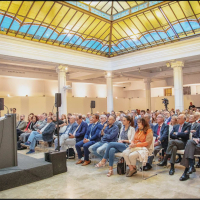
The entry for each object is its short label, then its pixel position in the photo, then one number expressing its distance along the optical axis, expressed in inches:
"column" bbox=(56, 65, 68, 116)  512.7
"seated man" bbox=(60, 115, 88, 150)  240.4
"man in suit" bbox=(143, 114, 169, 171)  198.0
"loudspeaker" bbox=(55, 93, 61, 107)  225.7
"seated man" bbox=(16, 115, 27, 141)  350.9
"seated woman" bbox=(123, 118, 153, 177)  173.6
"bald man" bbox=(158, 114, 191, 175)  182.2
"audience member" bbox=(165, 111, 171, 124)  305.6
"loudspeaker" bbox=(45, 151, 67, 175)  188.3
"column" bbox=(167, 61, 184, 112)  489.1
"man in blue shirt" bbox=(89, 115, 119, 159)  204.1
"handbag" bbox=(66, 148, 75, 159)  258.9
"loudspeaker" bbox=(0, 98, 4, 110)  230.7
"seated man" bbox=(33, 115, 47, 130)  320.3
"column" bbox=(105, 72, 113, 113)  602.0
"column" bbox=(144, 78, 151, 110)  780.0
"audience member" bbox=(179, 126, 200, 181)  169.0
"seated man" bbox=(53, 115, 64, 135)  314.3
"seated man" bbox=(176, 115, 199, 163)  201.9
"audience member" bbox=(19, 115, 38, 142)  316.8
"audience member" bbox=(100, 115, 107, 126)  235.8
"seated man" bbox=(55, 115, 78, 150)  254.7
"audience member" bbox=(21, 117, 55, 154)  283.0
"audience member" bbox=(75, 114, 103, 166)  220.3
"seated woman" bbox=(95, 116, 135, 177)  189.6
